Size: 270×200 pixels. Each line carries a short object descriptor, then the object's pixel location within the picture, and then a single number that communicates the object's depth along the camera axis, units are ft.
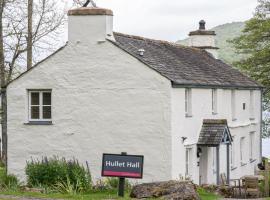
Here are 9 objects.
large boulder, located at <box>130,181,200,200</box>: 64.44
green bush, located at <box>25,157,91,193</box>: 75.36
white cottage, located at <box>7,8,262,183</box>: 86.99
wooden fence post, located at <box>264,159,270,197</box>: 90.00
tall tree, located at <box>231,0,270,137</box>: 156.04
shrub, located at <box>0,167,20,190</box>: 74.66
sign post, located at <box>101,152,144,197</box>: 63.98
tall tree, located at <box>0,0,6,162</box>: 117.39
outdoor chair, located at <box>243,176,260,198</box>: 88.43
